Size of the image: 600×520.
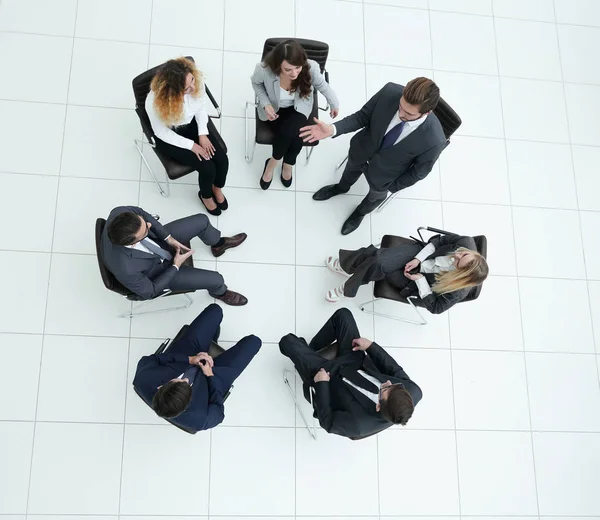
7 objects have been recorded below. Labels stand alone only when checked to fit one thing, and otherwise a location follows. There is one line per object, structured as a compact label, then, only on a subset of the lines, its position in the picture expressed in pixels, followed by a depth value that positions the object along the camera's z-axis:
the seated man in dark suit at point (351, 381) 2.70
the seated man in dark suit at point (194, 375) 2.55
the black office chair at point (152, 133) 3.08
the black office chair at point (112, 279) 2.77
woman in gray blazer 2.89
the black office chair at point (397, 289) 3.14
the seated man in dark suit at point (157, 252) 2.60
